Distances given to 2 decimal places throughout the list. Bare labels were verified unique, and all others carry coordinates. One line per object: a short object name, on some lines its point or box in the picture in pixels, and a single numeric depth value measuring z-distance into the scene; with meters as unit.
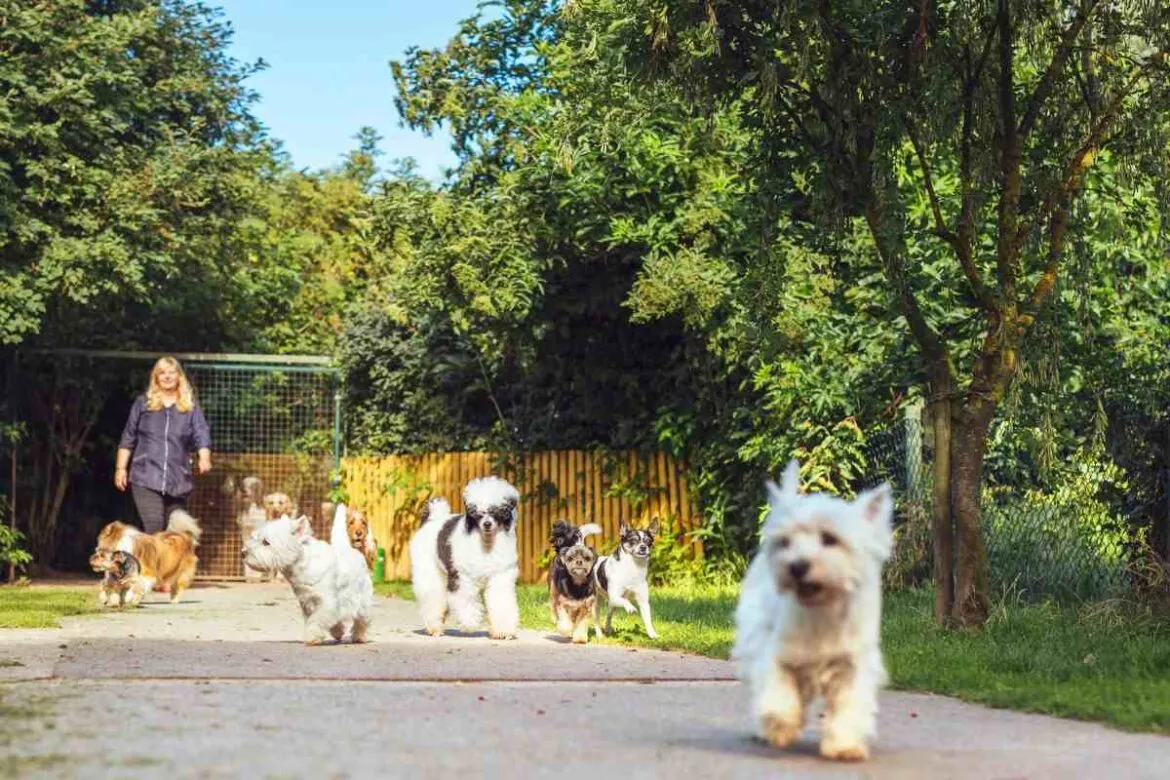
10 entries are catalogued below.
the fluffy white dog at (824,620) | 5.88
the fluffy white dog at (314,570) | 11.22
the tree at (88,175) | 18.61
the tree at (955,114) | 10.83
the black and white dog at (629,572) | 11.96
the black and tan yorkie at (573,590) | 11.84
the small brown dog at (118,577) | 15.58
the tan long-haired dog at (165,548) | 15.96
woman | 16.20
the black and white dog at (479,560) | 12.09
